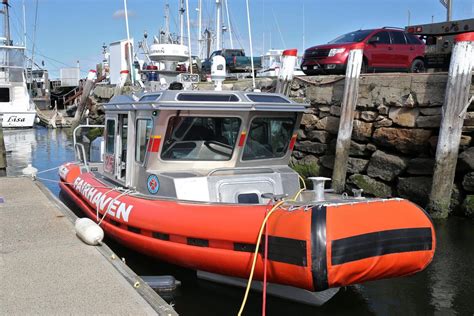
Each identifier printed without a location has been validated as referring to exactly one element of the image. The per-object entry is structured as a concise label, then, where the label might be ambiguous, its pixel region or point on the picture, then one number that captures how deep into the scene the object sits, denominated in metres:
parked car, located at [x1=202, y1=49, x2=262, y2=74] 24.61
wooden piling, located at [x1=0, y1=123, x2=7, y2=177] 11.54
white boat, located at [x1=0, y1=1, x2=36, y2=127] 27.83
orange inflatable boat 4.48
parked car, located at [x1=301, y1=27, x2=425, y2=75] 12.48
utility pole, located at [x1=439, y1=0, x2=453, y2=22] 18.09
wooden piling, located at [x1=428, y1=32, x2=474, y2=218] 8.45
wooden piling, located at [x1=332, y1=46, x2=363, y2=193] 10.25
